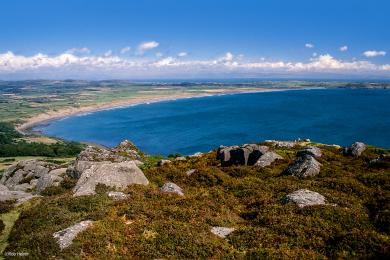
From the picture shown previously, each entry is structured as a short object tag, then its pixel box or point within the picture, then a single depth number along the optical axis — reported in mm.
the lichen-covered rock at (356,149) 35525
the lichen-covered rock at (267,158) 34438
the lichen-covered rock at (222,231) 18331
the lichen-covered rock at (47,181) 33625
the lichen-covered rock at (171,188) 26797
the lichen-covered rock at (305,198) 21547
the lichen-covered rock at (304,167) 29188
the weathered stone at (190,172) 32375
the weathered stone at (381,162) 29736
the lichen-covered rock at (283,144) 42719
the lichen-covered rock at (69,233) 16750
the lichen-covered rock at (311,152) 34219
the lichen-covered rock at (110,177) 27100
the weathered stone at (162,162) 39447
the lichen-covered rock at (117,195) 24538
